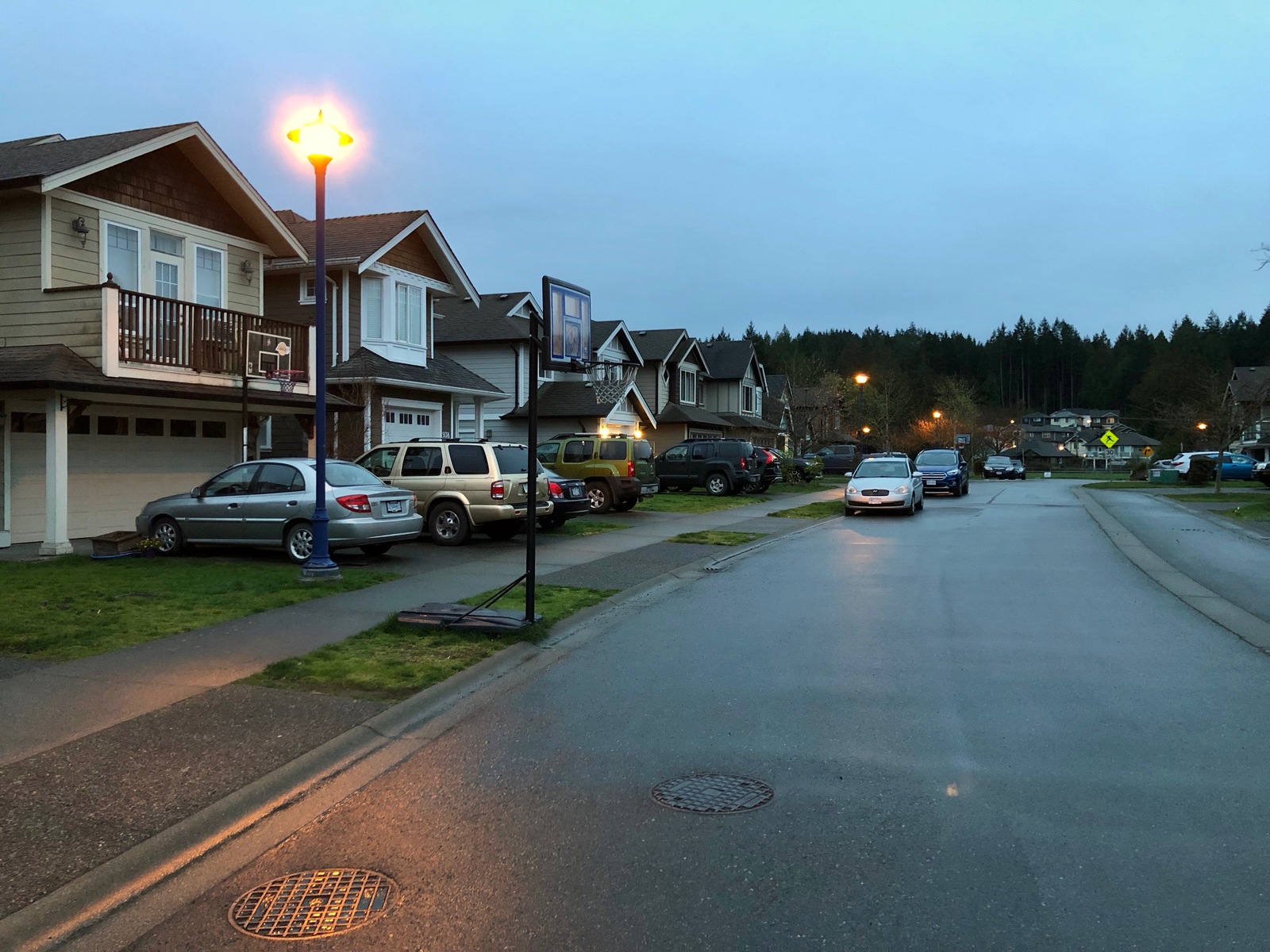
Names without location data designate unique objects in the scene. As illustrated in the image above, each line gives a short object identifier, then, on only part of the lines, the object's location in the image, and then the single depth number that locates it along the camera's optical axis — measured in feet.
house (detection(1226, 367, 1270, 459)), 223.71
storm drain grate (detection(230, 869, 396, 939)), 12.74
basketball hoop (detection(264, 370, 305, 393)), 58.90
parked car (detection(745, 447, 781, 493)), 106.73
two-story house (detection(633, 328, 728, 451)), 166.30
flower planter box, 47.09
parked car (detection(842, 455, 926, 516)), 83.30
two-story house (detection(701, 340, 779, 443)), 200.23
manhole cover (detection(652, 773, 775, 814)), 16.47
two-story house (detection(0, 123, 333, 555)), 48.93
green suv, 78.33
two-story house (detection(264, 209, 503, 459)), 77.56
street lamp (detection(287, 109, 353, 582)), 39.47
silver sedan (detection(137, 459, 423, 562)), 44.98
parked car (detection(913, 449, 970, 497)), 114.01
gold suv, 54.85
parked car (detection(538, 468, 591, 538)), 59.47
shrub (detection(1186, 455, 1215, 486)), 144.87
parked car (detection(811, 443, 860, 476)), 188.24
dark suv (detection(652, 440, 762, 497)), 104.12
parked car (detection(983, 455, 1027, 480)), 191.62
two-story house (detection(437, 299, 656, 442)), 123.03
